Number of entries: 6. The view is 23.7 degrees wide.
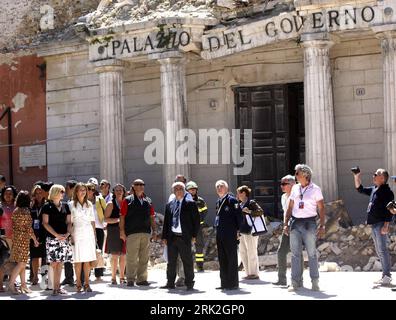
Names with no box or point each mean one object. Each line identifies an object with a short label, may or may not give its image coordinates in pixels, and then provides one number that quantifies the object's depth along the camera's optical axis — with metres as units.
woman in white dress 13.72
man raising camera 13.59
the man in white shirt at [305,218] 12.90
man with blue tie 13.86
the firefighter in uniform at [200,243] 16.48
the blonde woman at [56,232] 13.63
